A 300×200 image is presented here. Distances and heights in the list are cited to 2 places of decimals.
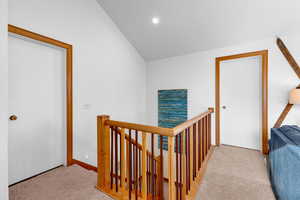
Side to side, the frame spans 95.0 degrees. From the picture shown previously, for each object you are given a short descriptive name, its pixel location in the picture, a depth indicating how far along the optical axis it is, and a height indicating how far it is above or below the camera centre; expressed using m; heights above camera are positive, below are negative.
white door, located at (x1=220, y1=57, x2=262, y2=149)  2.84 -0.06
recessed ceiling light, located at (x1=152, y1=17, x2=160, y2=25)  2.77 +1.61
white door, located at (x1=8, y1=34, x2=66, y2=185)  1.74 -0.11
